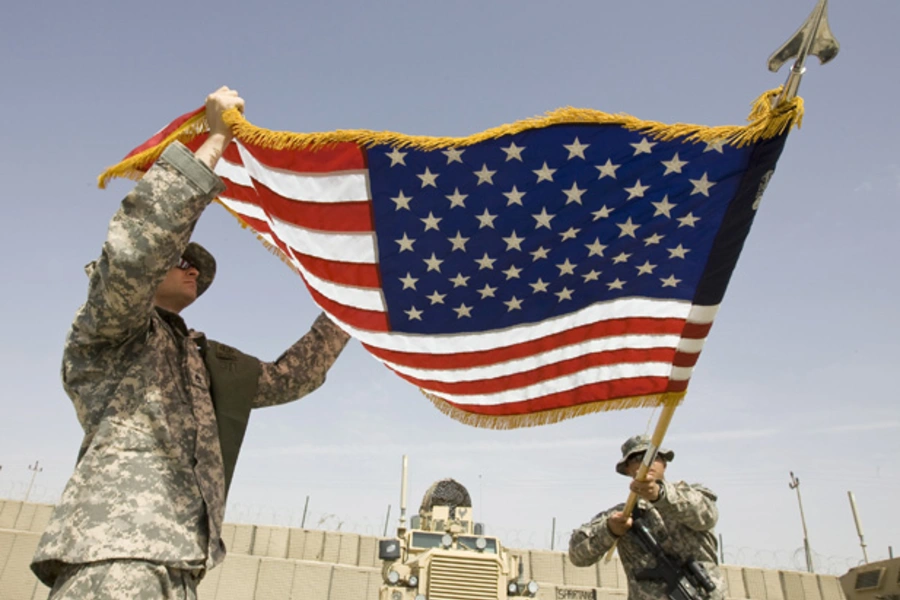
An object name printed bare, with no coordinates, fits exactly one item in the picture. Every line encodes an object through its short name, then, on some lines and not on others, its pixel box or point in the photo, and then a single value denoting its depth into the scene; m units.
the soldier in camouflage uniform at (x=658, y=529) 4.26
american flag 2.90
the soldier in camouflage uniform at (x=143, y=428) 1.75
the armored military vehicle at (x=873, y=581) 8.45
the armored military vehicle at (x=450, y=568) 7.97
